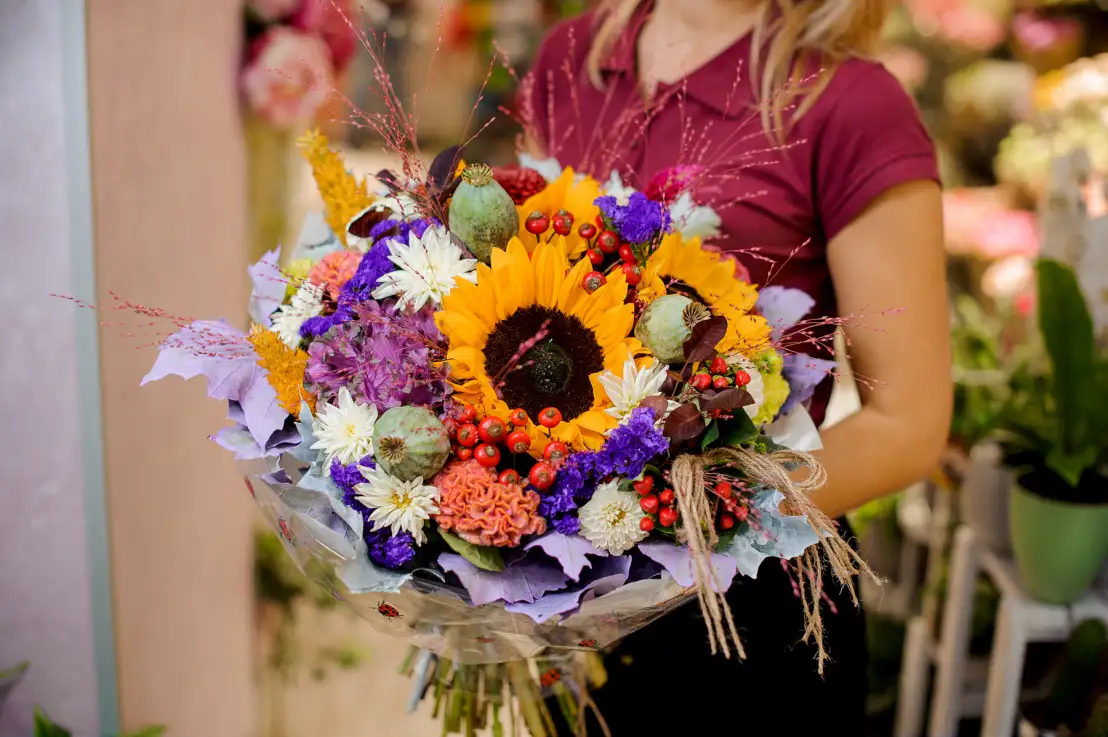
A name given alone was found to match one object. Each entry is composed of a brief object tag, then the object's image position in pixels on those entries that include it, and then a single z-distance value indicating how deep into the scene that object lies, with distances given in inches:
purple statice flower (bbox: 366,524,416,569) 25.9
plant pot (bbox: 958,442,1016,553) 60.7
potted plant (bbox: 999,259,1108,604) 50.9
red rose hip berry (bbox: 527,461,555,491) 25.8
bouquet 25.6
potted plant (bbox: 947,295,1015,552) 60.5
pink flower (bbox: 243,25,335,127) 64.1
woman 37.0
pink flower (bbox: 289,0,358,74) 68.1
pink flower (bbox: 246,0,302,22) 67.2
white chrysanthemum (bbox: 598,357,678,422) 26.2
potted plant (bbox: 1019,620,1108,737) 52.1
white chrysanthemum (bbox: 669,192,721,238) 32.5
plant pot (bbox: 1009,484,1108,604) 53.1
